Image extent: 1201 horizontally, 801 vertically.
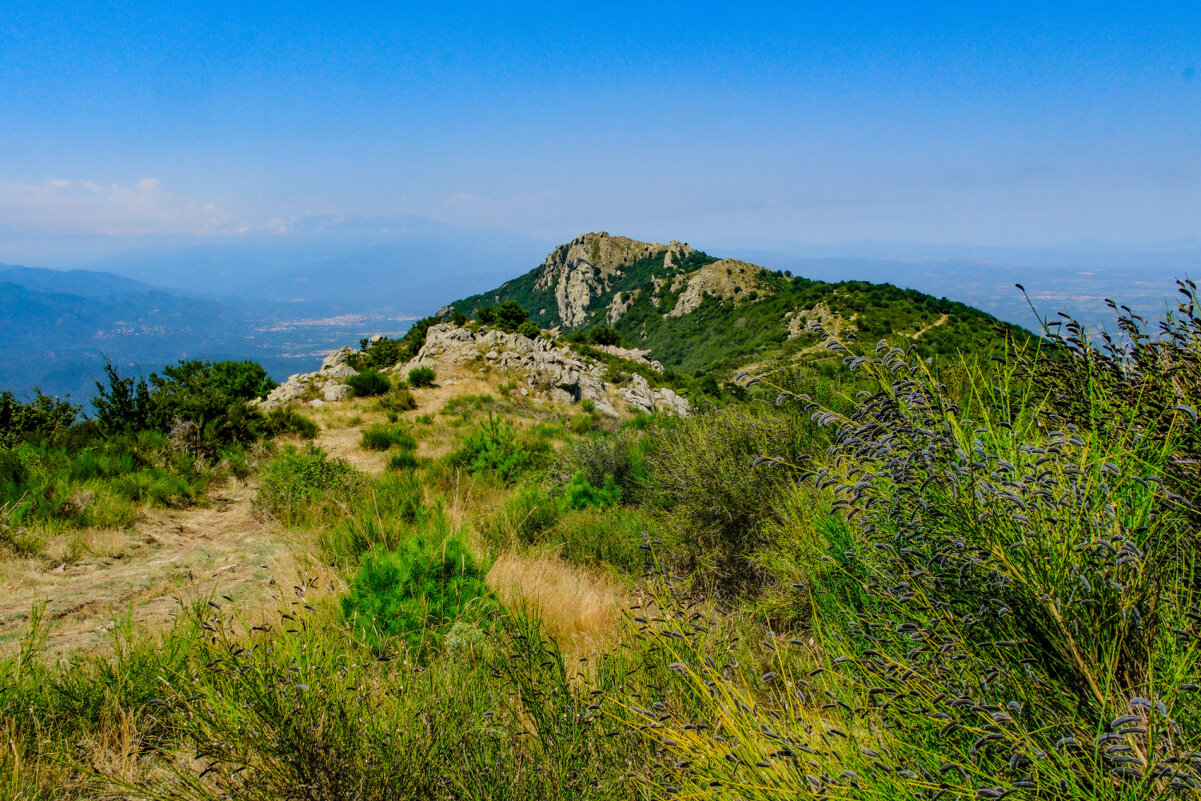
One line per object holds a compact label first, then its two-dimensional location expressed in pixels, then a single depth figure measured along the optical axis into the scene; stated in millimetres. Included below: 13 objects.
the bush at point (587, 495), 6003
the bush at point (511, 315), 31344
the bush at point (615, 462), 6457
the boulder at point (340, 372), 16953
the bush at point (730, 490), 4293
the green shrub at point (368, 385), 15000
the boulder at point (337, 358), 20973
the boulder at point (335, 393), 14438
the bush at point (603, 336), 43219
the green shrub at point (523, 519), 5117
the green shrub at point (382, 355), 22450
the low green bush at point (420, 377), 16344
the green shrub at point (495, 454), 7570
